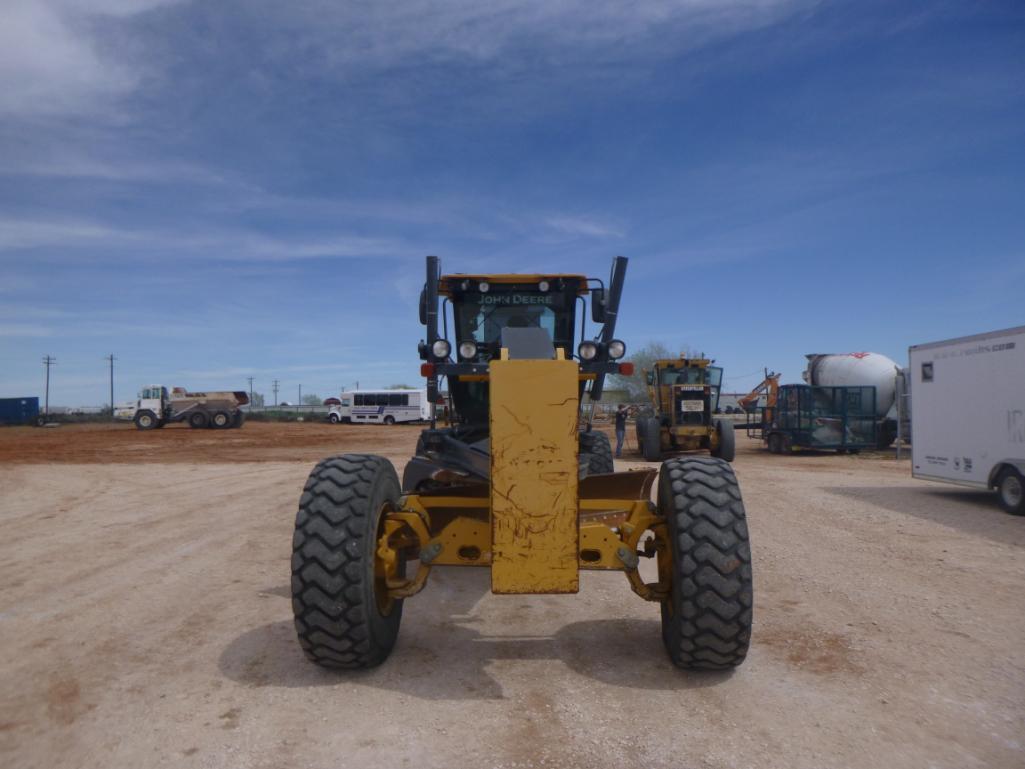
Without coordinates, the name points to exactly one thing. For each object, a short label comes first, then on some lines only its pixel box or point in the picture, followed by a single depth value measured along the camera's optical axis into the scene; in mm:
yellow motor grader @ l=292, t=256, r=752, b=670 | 3820
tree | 62259
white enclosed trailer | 10789
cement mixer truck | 25509
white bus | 50562
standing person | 21656
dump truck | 41125
